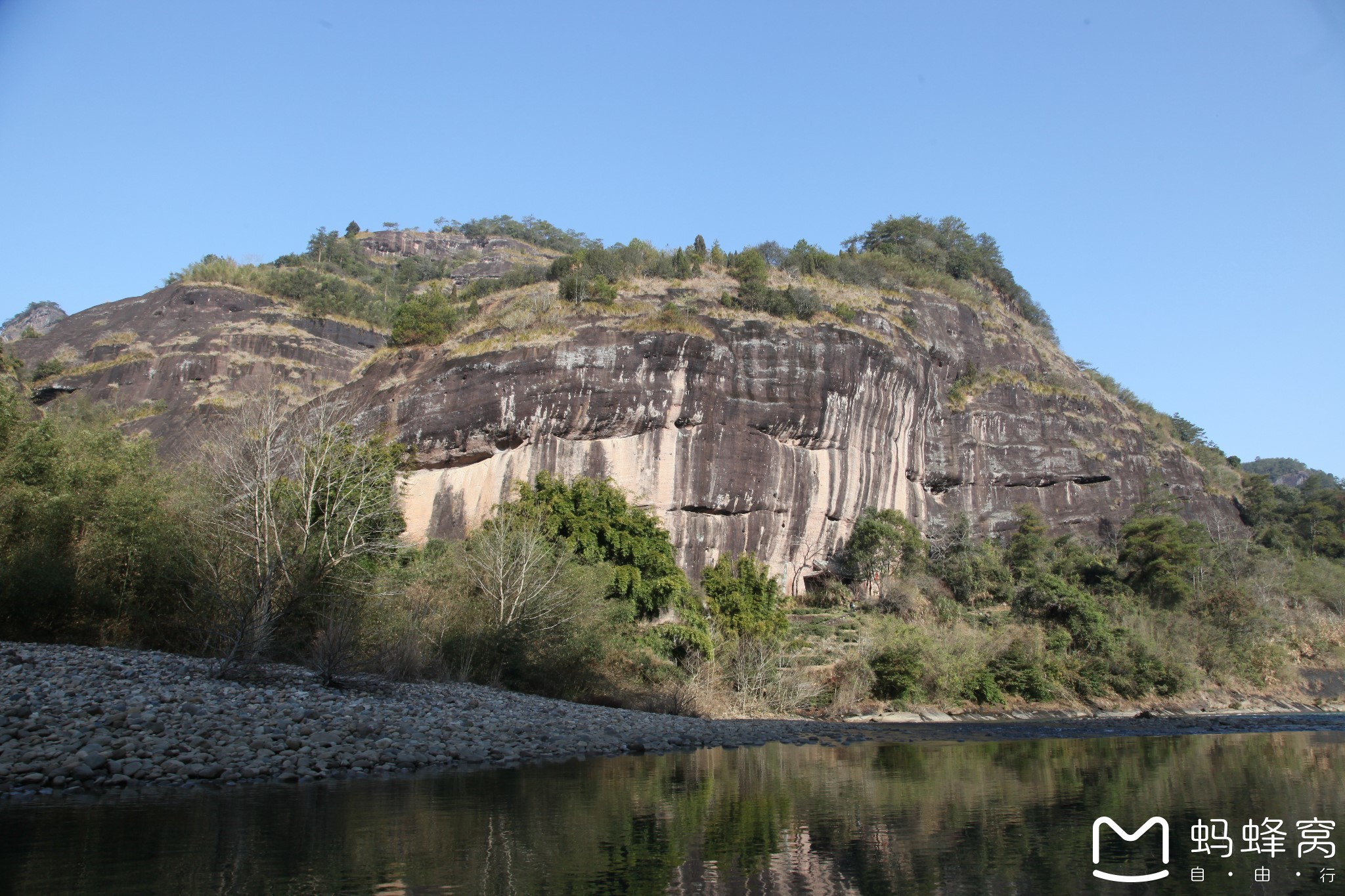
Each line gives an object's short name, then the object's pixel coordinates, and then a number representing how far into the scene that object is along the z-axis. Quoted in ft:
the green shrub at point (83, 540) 66.28
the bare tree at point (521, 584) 87.15
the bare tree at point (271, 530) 64.49
